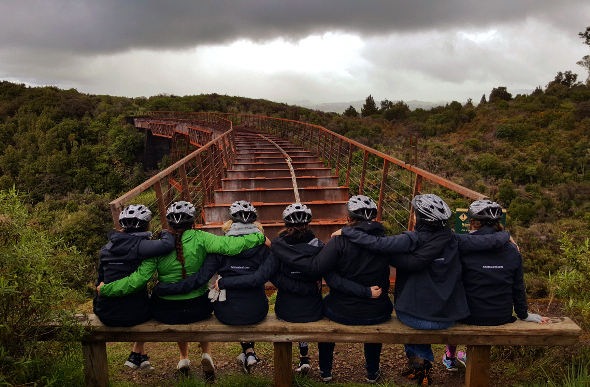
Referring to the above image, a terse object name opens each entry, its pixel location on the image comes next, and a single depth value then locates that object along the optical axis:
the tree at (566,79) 36.69
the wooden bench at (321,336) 3.03
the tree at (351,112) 38.30
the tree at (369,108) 39.03
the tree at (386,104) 42.19
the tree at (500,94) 36.03
